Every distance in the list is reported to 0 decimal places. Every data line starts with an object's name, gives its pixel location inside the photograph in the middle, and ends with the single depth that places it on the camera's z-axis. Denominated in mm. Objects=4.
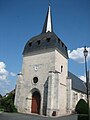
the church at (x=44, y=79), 20594
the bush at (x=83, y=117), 11760
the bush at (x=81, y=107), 20797
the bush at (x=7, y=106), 21255
